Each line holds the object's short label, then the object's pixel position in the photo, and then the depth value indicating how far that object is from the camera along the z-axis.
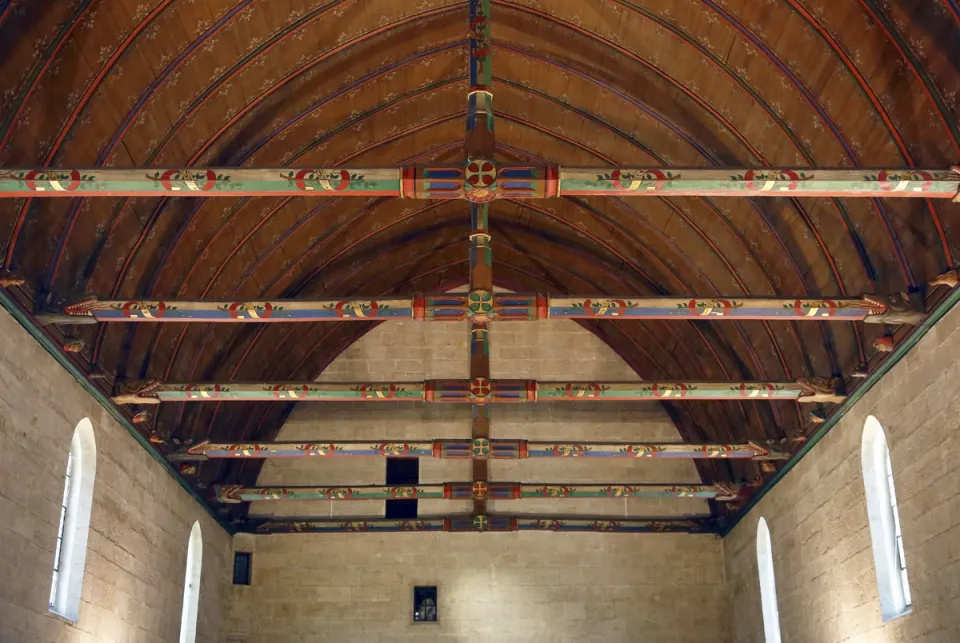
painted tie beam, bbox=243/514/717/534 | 25.30
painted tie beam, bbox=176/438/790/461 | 20.12
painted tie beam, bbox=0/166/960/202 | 12.98
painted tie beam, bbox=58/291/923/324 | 15.34
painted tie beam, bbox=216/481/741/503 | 22.92
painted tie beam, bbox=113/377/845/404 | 17.45
